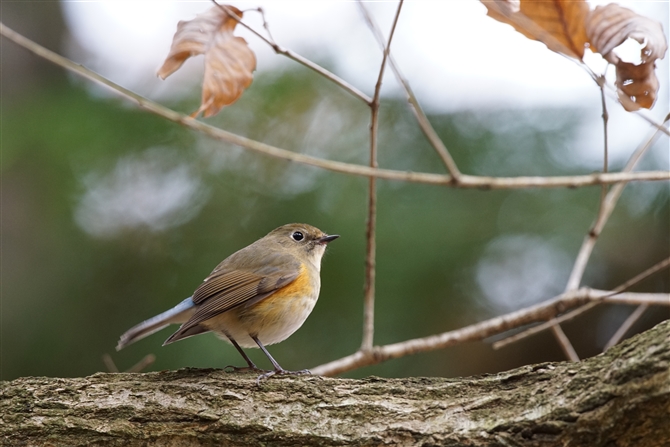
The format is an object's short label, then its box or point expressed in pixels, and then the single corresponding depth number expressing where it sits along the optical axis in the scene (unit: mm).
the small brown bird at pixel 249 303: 5988
